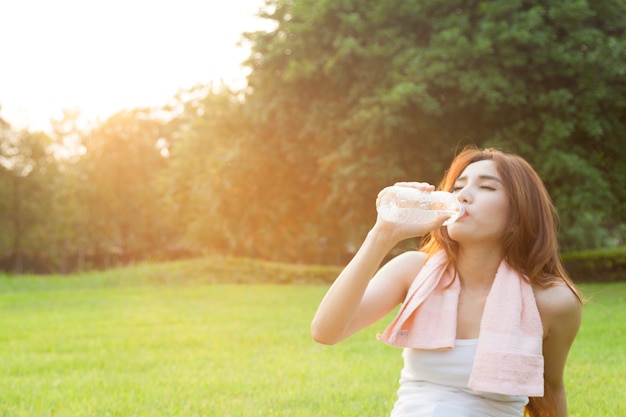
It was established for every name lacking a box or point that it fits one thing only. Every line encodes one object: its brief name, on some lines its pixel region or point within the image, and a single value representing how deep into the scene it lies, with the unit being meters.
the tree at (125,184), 42.91
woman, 2.89
